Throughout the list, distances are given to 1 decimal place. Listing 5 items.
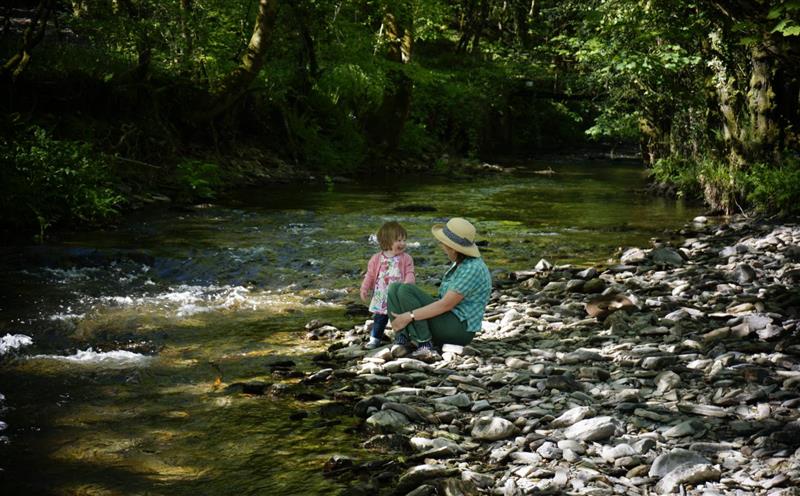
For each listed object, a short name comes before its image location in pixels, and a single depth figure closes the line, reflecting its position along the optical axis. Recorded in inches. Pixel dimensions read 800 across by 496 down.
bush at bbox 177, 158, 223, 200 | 774.5
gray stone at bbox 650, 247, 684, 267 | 466.7
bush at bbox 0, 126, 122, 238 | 534.0
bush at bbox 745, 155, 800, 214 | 593.4
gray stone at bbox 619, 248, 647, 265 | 482.0
